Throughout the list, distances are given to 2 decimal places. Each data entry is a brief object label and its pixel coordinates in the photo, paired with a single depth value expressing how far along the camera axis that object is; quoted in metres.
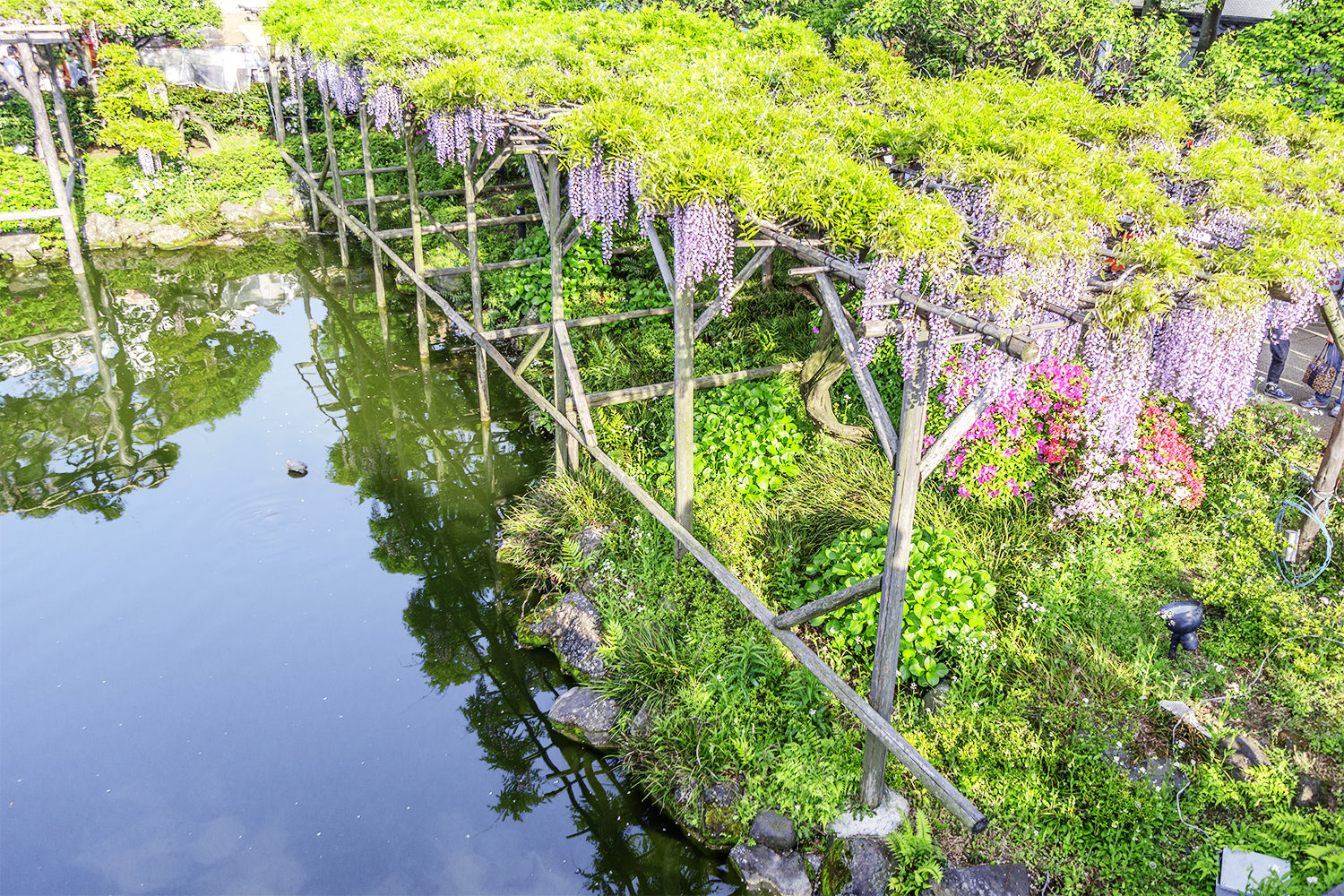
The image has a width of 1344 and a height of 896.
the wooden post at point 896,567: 3.95
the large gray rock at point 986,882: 4.18
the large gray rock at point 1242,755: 4.38
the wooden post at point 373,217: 11.08
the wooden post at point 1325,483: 5.56
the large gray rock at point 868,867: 4.46
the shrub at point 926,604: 5.18
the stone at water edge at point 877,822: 4.63
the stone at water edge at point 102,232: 15.84
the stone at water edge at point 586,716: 5.80
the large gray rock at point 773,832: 4.83
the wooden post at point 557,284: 6.82
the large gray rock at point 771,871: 4.68
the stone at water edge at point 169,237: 16.11
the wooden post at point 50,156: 12.94
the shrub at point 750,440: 6.84
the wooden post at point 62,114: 14.66
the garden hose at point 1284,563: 5.46
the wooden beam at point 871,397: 4.08
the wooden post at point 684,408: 5.57
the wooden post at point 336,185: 12.62
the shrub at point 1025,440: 6.03
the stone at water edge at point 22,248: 14.98
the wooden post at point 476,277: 8.47
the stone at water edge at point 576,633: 6.16
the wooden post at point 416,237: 9.98
